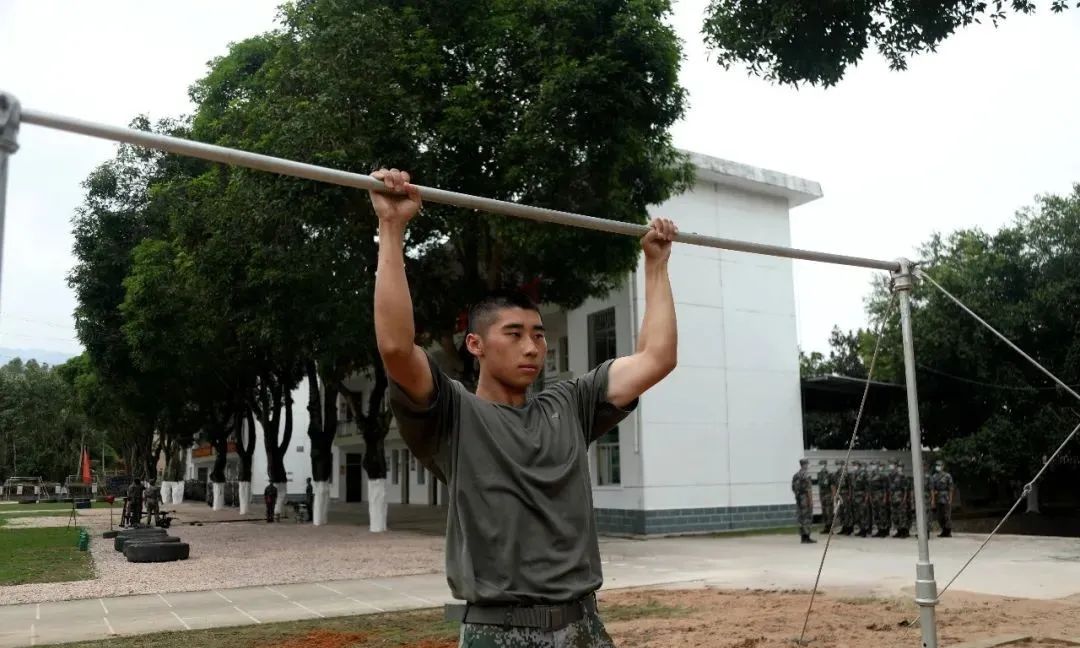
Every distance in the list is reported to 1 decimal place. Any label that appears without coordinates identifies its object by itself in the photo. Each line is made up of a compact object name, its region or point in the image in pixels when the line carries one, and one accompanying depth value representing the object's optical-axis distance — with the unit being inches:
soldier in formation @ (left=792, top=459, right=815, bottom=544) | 652.7
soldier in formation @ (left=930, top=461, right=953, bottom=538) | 654.5
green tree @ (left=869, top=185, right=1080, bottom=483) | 814.5
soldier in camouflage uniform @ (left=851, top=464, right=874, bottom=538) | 691.4
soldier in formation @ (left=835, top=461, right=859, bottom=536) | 706.2
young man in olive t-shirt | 96.3
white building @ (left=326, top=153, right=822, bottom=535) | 742.5
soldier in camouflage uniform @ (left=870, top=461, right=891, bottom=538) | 683.4
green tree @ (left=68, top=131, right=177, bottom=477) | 905.5
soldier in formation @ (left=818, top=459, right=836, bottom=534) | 729.0
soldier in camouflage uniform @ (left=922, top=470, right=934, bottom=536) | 669.3
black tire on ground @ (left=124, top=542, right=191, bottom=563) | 570.3
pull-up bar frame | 105.0
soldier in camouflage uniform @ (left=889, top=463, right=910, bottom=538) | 674.8
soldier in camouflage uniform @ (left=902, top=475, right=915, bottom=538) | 679.1
